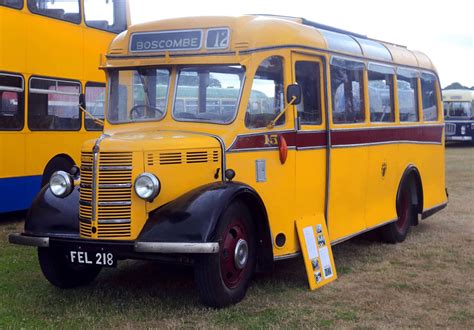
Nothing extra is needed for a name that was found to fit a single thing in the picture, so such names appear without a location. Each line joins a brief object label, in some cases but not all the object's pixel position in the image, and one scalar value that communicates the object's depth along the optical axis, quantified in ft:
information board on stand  23.97
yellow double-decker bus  36.96
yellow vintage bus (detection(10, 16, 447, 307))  20.58
